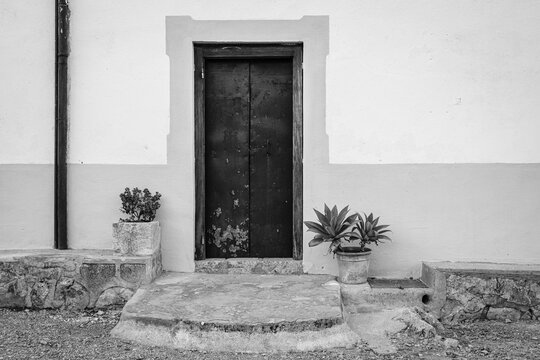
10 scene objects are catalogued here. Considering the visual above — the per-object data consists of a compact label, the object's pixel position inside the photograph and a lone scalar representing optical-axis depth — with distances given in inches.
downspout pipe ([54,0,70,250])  212.2
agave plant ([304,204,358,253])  196.5
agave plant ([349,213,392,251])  199.0
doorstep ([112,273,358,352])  158.2
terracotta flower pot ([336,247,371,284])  196.6
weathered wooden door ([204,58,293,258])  221.0
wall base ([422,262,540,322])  194.9
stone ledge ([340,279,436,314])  193.8
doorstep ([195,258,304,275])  213.3
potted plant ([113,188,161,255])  199.0
